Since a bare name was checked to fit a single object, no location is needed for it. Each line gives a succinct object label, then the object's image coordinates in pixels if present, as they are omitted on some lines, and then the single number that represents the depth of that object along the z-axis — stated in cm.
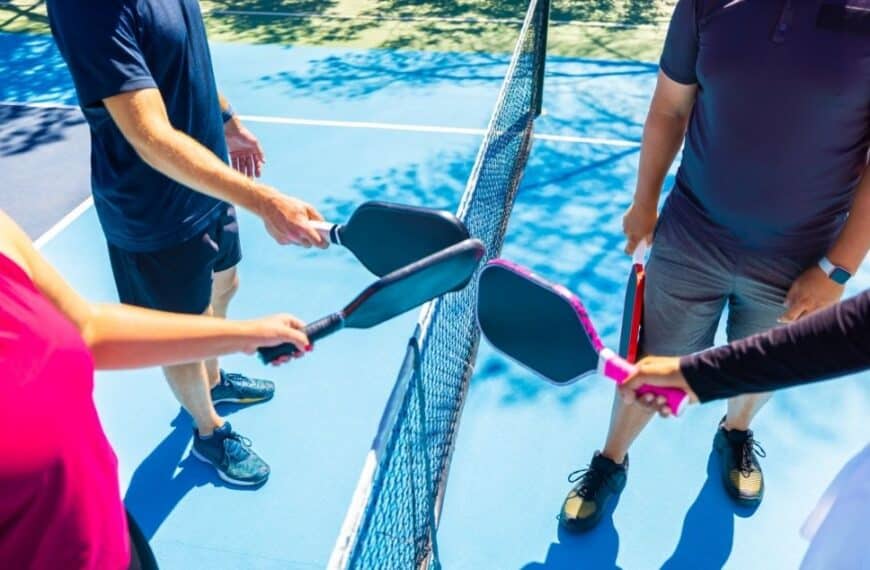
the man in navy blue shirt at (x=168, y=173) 224
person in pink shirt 129
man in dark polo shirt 208
